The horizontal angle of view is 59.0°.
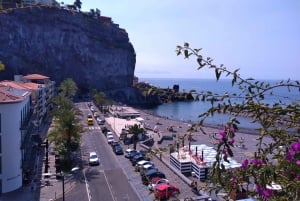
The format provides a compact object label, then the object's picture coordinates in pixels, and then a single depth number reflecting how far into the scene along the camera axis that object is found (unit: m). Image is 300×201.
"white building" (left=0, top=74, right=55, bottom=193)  19.19
